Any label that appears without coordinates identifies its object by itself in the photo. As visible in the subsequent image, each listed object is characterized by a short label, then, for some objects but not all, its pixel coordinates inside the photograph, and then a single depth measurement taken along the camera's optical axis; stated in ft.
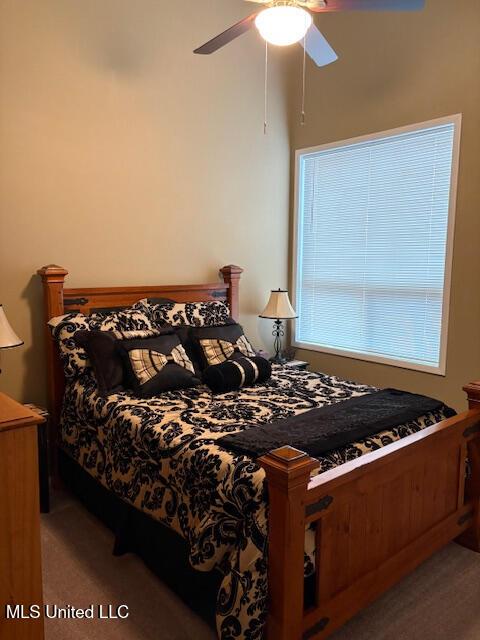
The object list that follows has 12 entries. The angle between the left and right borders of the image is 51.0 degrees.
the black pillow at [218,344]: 10.30
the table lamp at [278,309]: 13.35
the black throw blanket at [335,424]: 6.55
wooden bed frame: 5.22
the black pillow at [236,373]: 9.43
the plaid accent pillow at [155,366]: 9.02
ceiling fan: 6.82
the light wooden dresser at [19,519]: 4.01
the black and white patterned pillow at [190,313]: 11.07
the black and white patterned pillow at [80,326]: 9.57
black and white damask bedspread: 5.50
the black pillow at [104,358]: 9.11
